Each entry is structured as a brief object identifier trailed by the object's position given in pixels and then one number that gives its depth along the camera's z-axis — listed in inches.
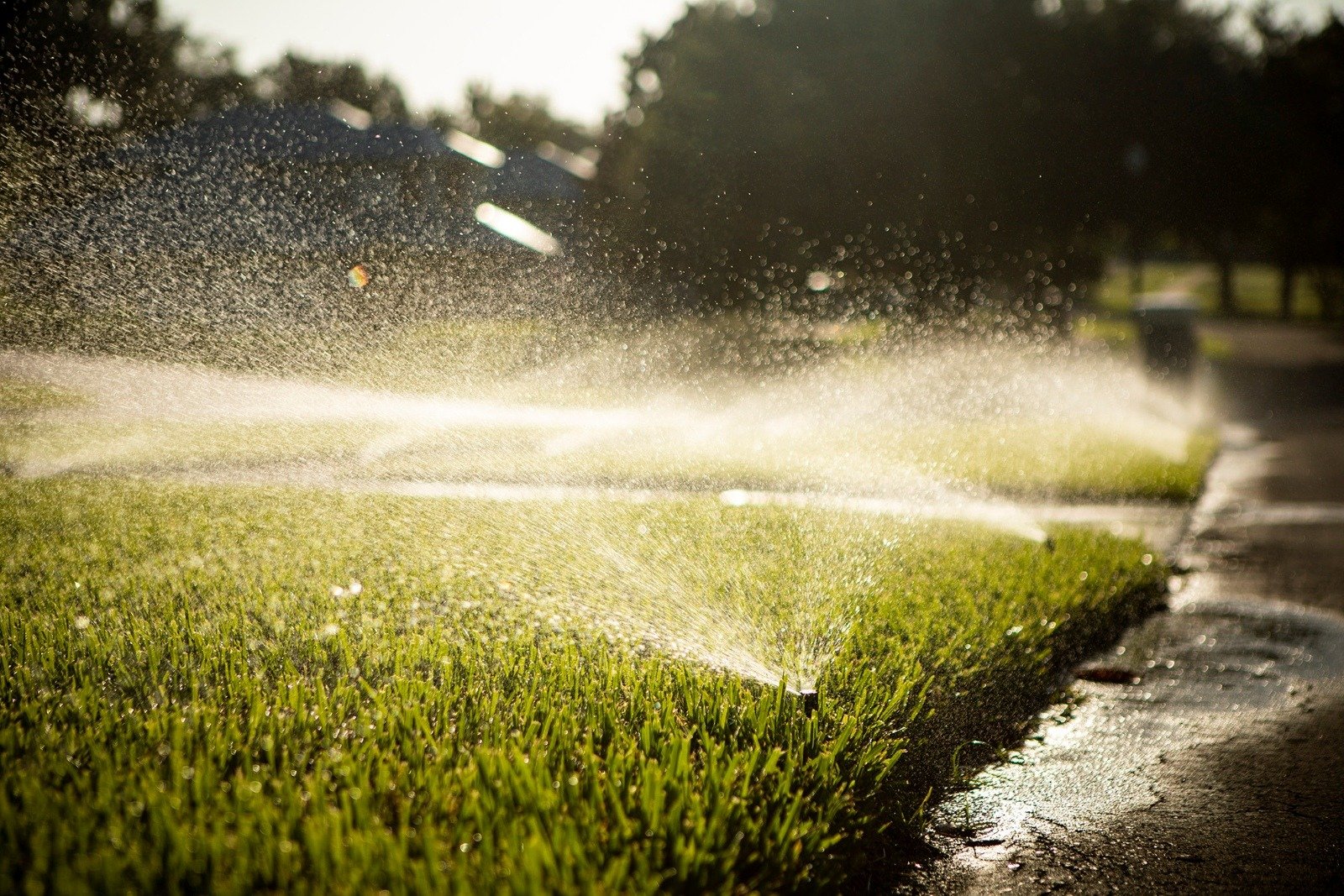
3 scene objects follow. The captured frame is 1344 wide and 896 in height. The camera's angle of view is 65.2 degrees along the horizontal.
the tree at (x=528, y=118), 1803.6
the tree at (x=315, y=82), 973.8
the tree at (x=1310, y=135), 1101.1
